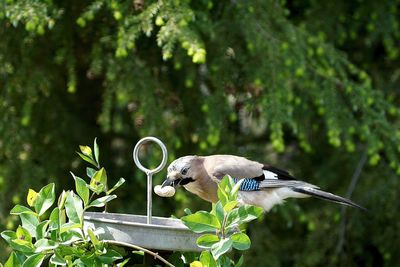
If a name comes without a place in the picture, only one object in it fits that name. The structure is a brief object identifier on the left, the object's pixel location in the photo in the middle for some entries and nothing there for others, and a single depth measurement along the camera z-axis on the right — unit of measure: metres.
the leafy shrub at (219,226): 4.13
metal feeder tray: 4.66
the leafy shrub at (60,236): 4.28
